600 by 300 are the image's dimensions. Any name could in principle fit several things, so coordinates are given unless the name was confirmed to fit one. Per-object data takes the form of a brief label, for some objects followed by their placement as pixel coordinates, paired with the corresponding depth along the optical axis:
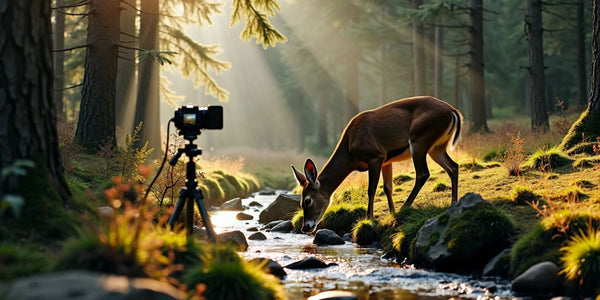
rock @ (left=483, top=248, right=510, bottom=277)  7.18
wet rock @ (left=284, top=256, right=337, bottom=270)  7.98
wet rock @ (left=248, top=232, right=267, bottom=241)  10.71
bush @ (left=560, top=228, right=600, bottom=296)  5.81
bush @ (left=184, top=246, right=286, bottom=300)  5.13
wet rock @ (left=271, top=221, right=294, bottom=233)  12.11
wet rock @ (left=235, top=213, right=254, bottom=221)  13.84
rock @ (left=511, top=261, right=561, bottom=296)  6.20
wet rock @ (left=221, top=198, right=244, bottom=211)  15.75
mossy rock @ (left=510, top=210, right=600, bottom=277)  6.65
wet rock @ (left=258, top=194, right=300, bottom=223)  13.59
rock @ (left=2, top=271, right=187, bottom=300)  3.46
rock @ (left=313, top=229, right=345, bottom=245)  10.23
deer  10.41
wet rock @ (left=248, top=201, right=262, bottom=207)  17.10
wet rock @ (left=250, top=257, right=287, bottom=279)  7.32
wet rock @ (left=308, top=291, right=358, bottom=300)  5.84
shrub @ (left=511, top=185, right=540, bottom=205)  9.00
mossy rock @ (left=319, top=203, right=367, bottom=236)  11.43
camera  7.00
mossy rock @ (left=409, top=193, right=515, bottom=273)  7.56
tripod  6.78
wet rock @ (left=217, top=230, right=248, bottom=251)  9.04
